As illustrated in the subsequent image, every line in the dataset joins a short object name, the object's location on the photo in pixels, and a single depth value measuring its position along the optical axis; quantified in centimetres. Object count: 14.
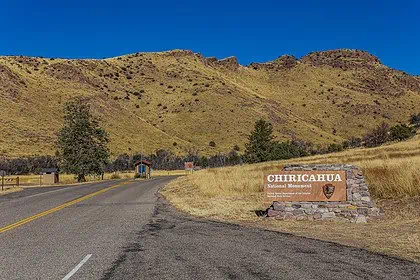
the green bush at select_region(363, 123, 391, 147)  6738
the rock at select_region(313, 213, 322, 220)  1427
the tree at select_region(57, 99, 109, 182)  4853
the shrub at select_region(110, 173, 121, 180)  5576
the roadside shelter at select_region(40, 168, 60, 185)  4625
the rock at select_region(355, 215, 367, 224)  1360
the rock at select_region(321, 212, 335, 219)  1418
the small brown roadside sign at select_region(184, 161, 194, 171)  4740
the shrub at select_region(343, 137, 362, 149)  7582
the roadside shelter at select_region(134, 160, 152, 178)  5902
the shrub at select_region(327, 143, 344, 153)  6937
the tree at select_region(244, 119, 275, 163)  6169
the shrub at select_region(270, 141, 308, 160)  6200
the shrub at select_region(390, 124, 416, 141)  6128
